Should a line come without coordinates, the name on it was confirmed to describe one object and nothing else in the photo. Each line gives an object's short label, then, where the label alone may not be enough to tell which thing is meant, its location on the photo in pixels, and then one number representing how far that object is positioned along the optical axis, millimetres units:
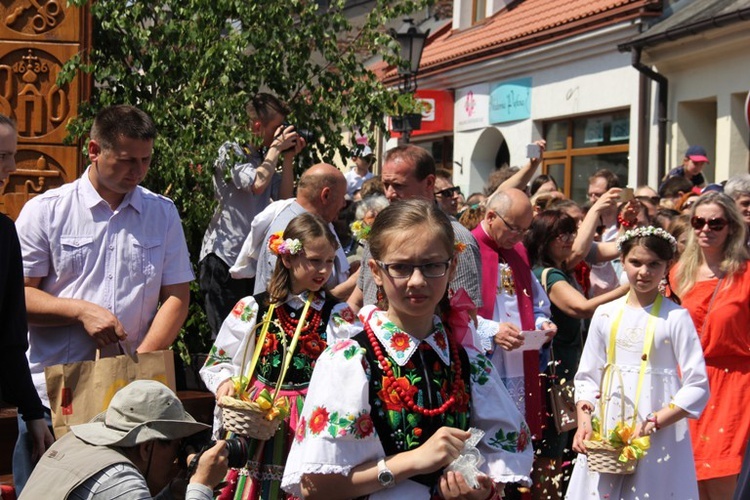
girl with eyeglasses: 3363
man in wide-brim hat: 3756
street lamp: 15941
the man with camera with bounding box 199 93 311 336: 7828
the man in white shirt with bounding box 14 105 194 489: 4941
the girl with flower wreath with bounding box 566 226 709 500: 6016
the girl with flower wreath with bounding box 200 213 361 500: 5457
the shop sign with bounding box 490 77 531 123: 20562
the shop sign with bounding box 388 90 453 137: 23438
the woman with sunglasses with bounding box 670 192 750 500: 6992
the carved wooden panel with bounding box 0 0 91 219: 6742
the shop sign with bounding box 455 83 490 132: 22062
